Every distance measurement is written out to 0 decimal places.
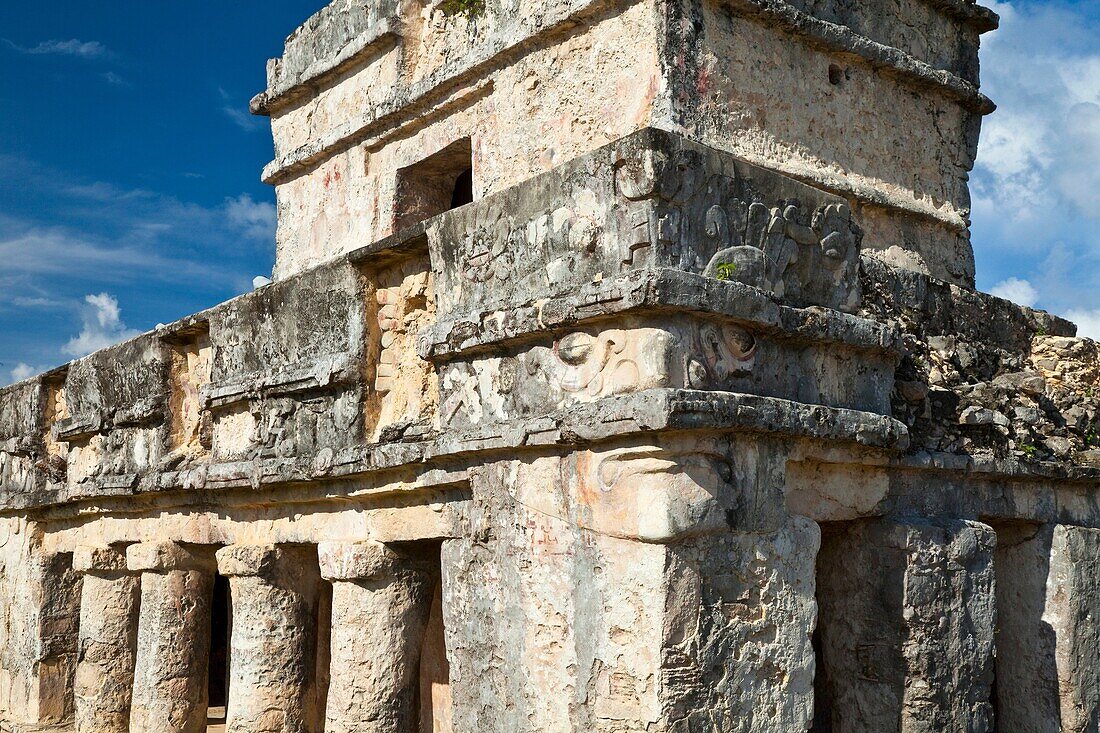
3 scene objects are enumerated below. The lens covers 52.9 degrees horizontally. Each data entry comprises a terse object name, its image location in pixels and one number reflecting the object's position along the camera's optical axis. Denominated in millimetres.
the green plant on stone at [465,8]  7658
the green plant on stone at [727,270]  3783
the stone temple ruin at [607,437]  3678
